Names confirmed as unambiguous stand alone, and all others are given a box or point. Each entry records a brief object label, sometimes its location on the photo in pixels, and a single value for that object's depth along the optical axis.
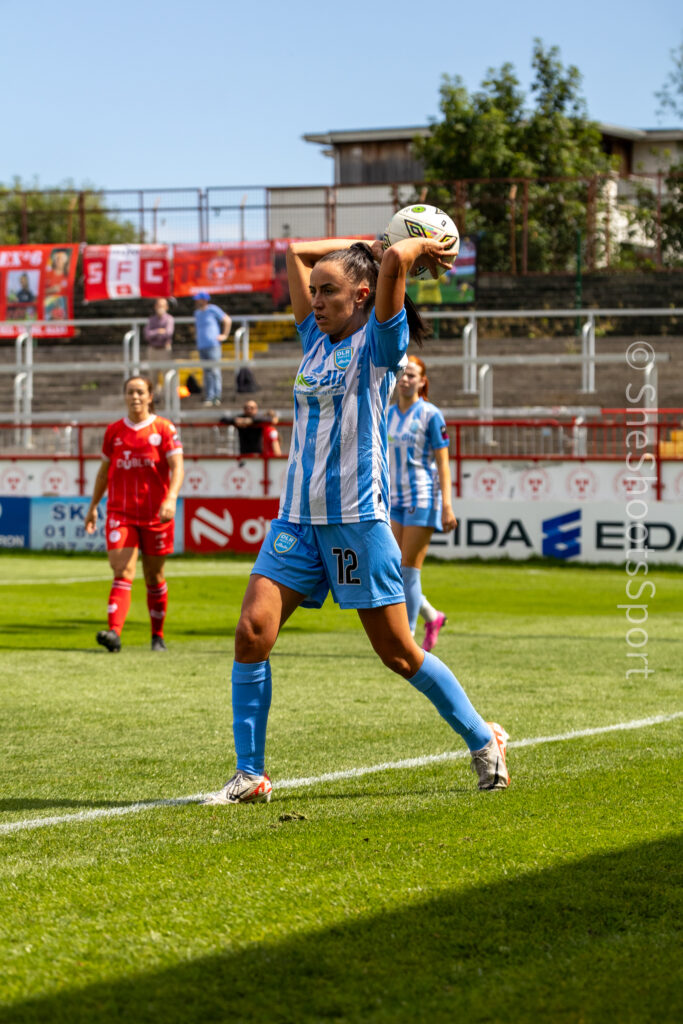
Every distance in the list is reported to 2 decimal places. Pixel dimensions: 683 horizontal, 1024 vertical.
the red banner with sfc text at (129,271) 32.19
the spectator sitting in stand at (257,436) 20.80
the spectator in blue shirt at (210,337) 24.62
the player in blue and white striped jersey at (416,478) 9.57
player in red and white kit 10.21
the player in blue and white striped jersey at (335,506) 4.90
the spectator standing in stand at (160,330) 26.25
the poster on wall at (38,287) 31.53
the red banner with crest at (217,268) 32.38
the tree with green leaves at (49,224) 35.34
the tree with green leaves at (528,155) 33.88
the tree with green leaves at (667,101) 49.81
